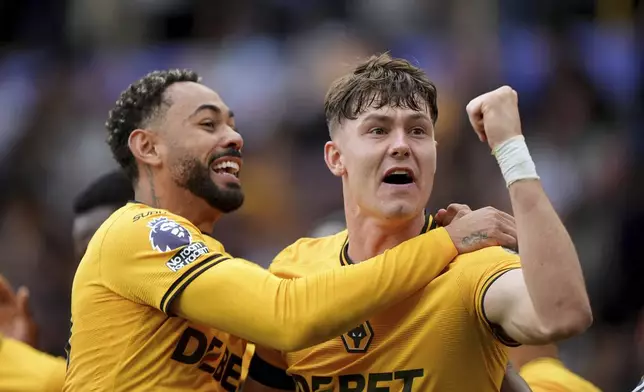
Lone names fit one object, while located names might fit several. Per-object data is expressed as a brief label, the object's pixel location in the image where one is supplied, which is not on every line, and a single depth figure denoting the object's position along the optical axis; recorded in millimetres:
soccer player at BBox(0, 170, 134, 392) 11422
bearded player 7969
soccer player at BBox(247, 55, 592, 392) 6984
